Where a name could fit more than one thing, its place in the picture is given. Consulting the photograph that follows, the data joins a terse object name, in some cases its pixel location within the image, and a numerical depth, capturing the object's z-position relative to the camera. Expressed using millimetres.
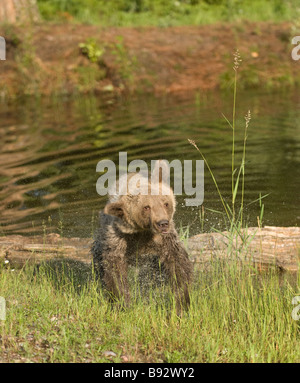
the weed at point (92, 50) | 38719
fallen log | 14271
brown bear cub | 11359
